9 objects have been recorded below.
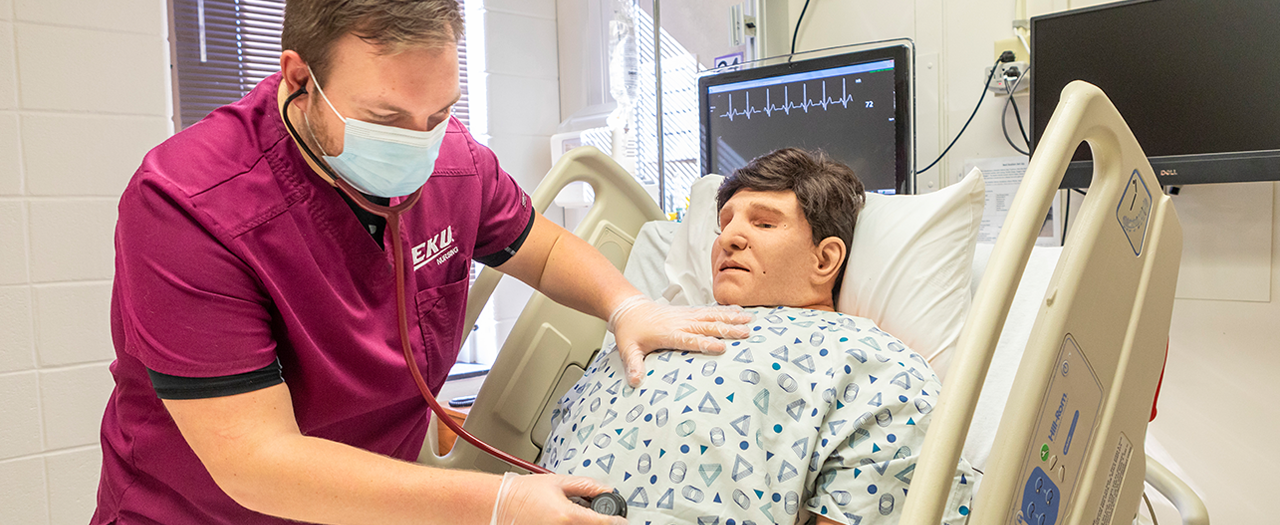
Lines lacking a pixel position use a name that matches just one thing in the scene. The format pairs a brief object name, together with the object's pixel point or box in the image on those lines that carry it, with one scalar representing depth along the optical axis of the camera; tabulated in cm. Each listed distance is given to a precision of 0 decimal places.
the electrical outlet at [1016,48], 204
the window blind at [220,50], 278
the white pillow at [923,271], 140
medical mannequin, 107
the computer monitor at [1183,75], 164
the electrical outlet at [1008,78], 202
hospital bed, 81
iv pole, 229
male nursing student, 93
